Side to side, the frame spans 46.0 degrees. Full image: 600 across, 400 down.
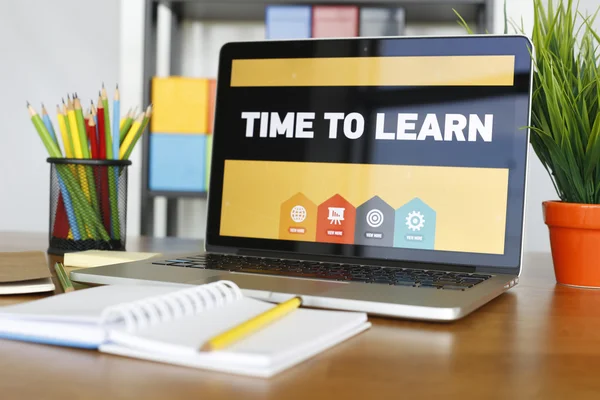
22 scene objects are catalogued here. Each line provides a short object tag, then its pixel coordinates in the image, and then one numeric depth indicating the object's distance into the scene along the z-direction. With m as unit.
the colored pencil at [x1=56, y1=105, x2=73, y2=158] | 1.06
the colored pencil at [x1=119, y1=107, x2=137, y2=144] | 1.12
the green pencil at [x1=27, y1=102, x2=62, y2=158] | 1.06
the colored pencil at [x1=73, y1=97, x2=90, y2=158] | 1.06
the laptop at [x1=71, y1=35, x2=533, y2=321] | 0.85
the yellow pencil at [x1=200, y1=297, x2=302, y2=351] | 0.44
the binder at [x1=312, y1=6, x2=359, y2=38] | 2.11
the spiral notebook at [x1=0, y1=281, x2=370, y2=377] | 0.45
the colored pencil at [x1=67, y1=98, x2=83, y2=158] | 1.06
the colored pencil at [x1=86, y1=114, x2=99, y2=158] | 1.07
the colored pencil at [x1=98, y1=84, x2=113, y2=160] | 1.07
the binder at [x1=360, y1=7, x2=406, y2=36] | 2.12
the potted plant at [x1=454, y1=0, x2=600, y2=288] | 0.82
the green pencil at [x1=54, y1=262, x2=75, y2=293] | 0.69
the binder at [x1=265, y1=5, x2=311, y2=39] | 2.12
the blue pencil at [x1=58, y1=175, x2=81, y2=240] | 1.04
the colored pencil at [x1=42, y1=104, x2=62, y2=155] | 1.08
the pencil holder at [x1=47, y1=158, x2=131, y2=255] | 1.04
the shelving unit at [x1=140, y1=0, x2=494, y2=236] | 2.14
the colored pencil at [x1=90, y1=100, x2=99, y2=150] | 1.05
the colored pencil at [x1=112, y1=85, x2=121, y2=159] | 1.07
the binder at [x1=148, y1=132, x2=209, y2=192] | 2.23
